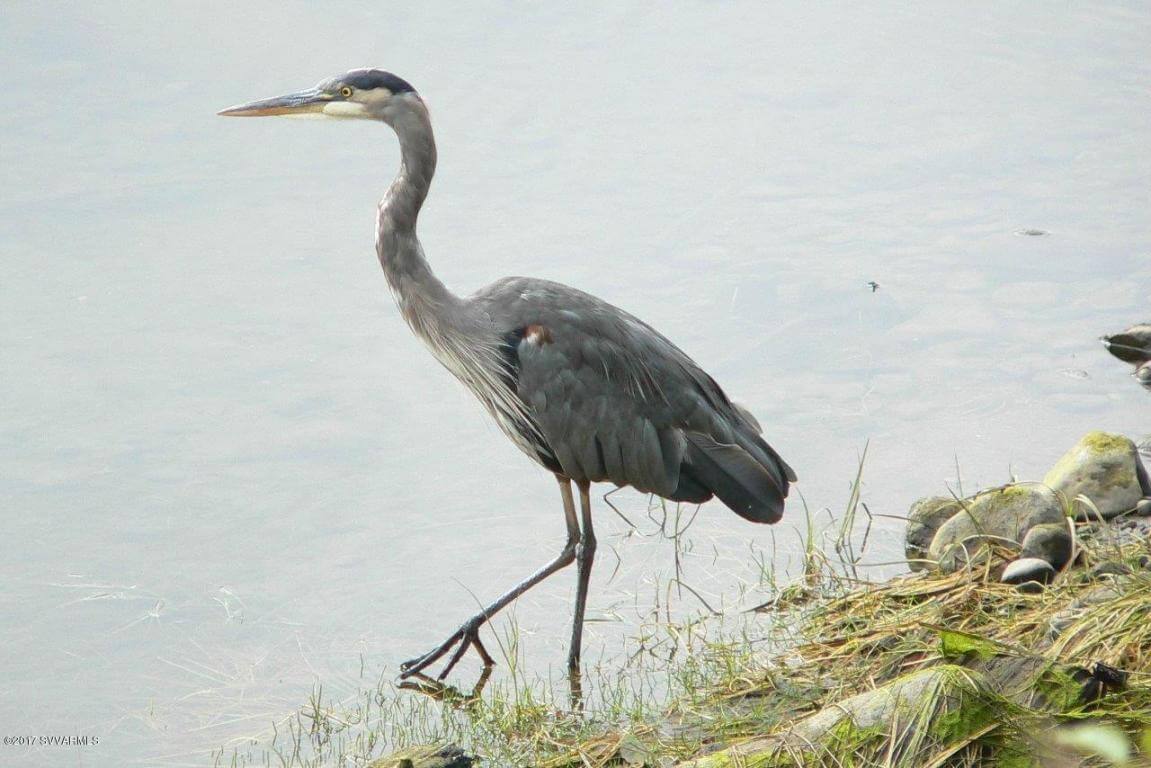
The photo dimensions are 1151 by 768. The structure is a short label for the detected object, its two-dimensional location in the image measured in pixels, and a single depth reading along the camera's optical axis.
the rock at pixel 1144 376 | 14.89
